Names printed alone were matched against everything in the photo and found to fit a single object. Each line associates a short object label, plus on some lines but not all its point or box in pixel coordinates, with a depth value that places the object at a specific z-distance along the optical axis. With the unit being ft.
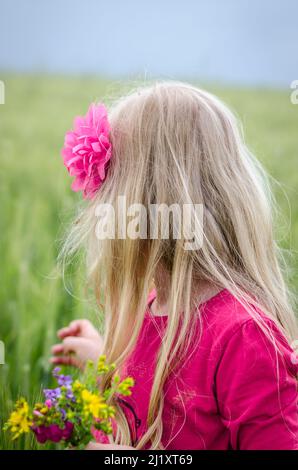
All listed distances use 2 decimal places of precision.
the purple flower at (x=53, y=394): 4.21
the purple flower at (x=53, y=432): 4.14
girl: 4.55
